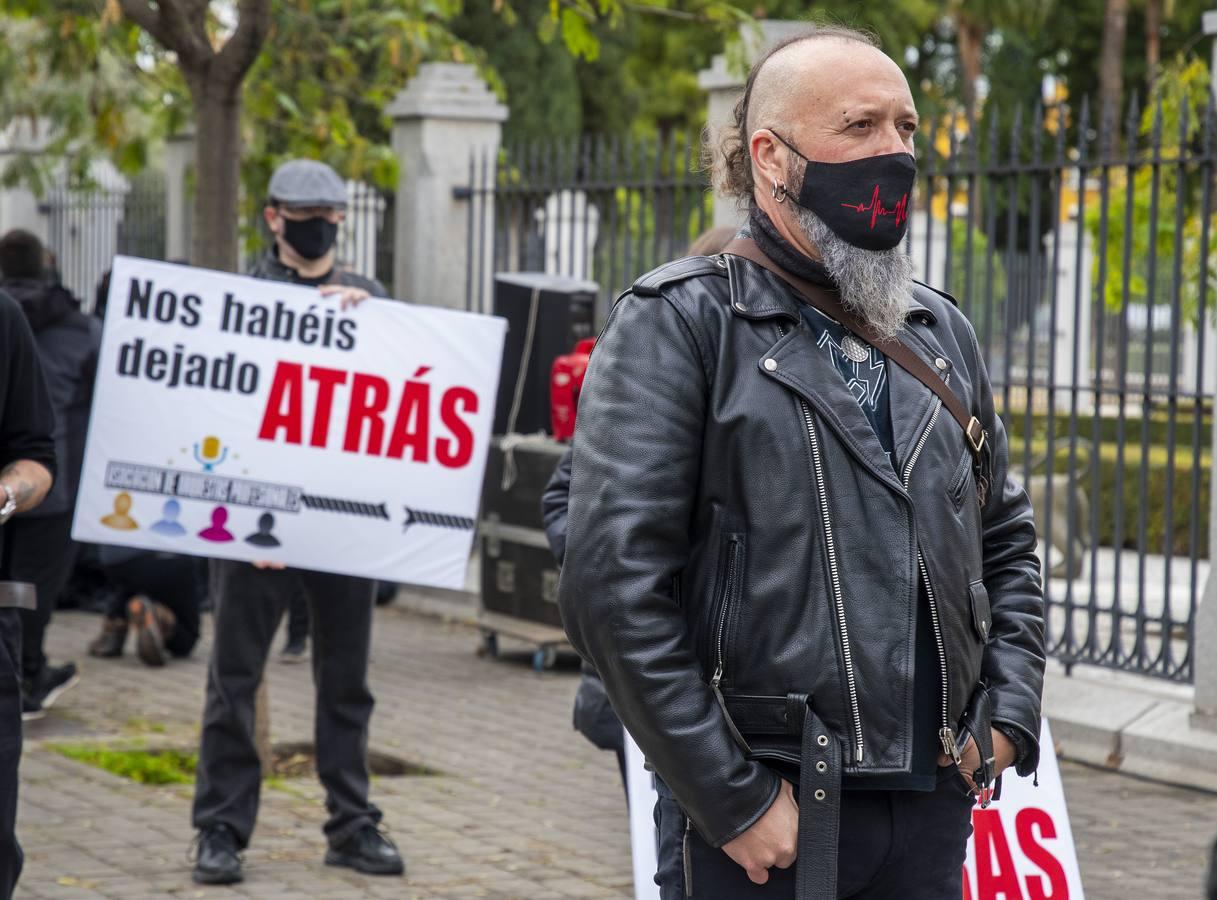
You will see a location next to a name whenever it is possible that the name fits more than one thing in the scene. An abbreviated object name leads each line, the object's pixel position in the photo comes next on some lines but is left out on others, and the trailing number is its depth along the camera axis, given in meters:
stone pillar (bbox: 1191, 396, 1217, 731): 6.87
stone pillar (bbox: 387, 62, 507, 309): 11.15
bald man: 2.40
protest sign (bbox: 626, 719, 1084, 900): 3.77
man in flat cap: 5.28
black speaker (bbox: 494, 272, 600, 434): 9.35
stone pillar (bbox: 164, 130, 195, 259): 13.45
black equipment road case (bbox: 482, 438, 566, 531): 9.13
